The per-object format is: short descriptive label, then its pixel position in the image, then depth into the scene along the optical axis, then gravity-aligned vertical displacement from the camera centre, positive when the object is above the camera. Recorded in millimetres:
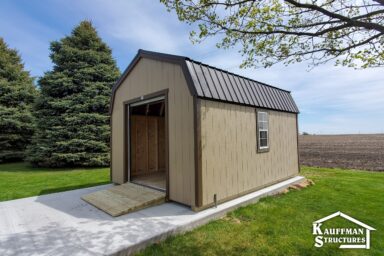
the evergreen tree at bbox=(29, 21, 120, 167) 11492 +1794
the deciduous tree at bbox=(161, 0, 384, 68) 3604 +1931
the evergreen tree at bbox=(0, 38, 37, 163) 14992 +2071
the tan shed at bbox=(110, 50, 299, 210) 4406 +122
